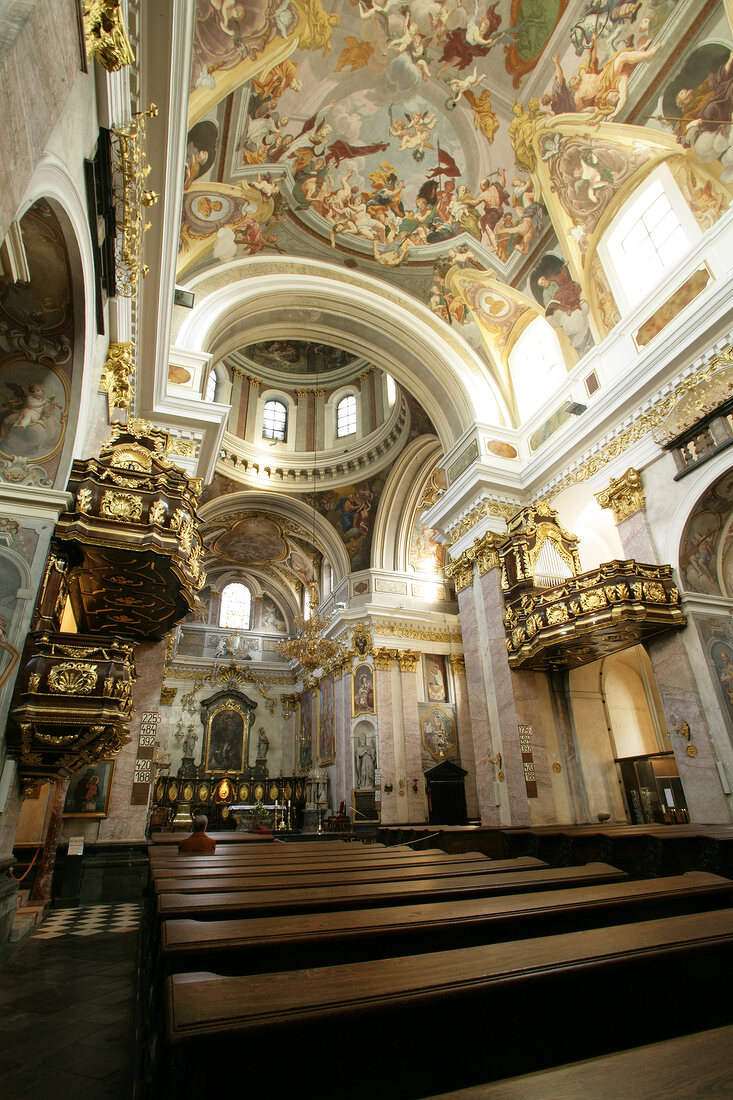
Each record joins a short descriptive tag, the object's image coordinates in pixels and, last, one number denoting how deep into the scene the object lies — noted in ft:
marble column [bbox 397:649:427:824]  47.32
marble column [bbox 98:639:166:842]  25.25
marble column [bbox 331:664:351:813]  51.20
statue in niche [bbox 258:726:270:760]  69.16
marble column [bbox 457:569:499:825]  33.27
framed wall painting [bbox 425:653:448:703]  53.36
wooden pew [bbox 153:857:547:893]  8.88
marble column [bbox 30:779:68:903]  22.67
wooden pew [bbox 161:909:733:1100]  3.35
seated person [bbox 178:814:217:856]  17.04
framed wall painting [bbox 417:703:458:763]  50.42
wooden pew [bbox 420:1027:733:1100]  3.05
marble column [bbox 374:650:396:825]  46.70
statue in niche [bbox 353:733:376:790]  49.06
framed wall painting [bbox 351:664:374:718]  51.44
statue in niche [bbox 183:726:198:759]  65.62
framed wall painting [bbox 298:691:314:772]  64.64
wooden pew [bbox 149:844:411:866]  14.05
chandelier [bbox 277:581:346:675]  48.34
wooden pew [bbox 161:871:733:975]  5.15
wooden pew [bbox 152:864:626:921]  6.95
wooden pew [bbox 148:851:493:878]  11.19
